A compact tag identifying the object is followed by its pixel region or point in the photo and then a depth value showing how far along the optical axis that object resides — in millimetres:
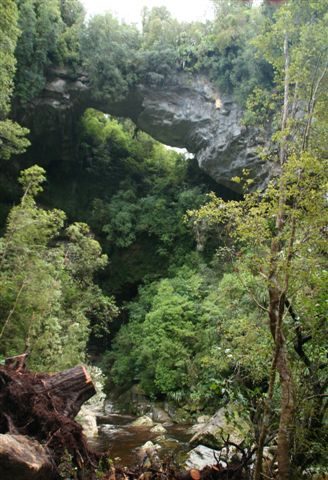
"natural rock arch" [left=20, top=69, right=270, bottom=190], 19391
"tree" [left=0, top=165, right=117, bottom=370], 10766
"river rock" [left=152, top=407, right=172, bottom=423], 14129
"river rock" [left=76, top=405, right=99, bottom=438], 11290
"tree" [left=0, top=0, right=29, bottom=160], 10688
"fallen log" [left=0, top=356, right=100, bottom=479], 5359
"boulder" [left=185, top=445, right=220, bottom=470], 7465
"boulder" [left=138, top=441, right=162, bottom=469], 5933
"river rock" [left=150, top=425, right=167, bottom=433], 11901
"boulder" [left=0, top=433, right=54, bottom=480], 4152
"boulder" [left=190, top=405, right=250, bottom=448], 8695
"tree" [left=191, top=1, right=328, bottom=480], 4637
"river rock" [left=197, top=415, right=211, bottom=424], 12845
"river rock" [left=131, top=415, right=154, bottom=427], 13055
